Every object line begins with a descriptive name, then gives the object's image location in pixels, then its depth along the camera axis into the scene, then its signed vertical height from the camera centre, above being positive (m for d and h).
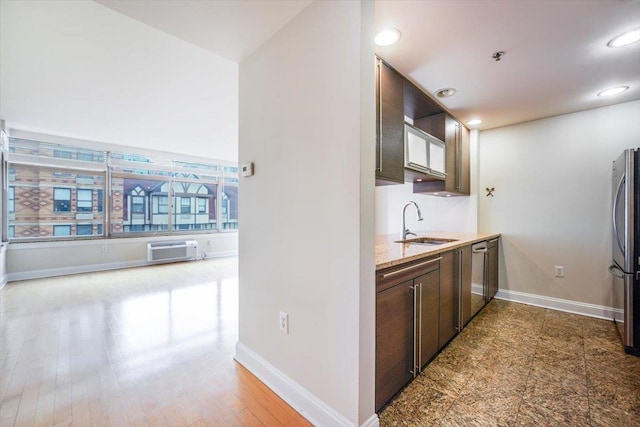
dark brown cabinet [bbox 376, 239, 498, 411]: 1.49 -0.68
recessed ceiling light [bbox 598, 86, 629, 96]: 2.52 +1.21
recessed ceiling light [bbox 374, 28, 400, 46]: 1.75 +1.22
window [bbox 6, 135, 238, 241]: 4.80 +0.53
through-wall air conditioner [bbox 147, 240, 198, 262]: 5.86 -0.83
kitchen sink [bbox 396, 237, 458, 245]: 2.84 -0.29
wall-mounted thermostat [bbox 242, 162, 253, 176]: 2.00 +0.36
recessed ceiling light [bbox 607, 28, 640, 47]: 1.75 +1.21
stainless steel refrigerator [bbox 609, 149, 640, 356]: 2.17 -0.29
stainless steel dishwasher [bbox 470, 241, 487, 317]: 2.70 -0.69
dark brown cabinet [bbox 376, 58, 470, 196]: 1.84 +0.69
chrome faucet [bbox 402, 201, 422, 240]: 2.72 -0.19
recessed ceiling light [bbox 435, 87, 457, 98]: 2.55 +1.22
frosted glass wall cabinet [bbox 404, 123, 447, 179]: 2.21 +0.59
